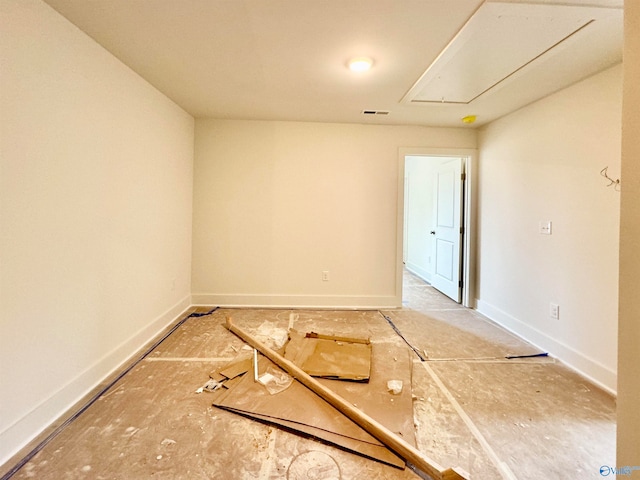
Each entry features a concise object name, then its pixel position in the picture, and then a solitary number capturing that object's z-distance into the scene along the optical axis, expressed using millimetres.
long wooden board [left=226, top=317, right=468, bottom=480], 1184
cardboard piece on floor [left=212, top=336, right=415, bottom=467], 1426
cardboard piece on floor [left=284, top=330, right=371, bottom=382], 2018
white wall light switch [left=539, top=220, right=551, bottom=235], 2525
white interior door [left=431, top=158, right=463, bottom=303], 3809
